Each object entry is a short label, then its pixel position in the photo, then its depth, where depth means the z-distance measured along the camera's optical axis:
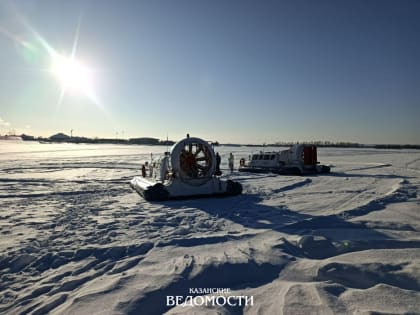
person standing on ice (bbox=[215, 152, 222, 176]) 10.79
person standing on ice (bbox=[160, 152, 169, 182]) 10.90
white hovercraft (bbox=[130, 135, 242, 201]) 9.78
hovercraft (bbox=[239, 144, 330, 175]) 18.39
